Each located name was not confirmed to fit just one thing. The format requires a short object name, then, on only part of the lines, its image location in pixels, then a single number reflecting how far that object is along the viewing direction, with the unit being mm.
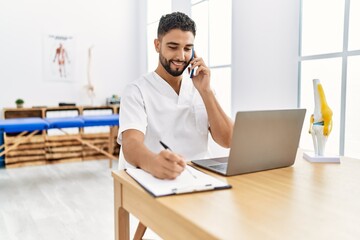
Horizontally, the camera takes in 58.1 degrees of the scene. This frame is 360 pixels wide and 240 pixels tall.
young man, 1373
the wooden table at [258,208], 617
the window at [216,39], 3395
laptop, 936
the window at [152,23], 4754
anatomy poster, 4527
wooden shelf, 4152
